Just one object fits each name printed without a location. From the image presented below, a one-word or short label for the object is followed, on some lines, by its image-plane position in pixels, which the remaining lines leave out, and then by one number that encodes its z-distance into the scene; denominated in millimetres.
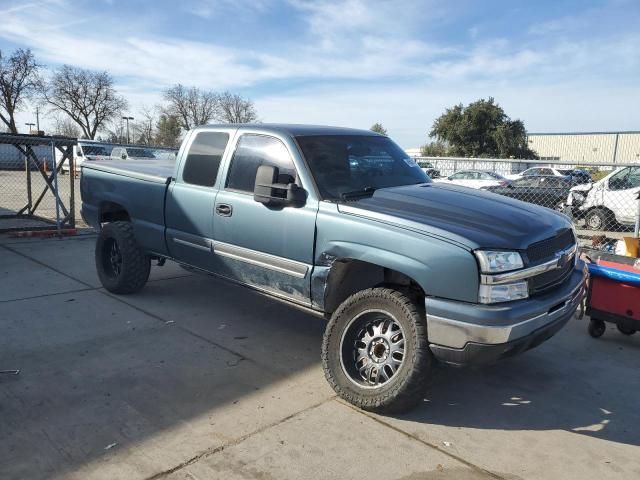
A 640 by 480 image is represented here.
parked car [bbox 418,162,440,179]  12441
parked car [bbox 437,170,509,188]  17886
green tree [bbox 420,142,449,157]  50291
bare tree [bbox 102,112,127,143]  57062
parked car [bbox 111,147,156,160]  15898
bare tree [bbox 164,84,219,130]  59406
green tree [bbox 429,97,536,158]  44750
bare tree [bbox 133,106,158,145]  62750
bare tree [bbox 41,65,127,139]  52406
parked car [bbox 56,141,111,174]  22016
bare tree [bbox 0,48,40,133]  45344
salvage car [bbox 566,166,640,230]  12211
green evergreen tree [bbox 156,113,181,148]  59594
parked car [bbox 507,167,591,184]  14539
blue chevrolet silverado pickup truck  3154
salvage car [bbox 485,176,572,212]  11836
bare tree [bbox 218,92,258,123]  59469
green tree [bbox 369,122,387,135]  70188
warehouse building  67312
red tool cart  4750
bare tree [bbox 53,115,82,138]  60584
